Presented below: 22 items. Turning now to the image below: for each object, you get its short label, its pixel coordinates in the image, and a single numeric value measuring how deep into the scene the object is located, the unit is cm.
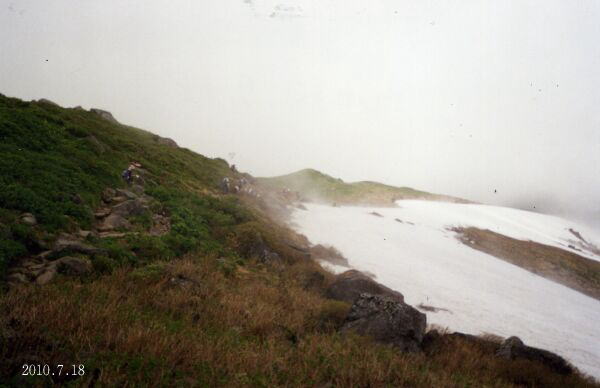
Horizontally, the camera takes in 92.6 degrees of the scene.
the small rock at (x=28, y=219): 789
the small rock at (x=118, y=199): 1264
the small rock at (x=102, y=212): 1081
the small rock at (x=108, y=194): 1242
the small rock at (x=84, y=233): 888
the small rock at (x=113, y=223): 1015
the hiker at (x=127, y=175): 1521
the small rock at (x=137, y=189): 1488
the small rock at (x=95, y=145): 1711
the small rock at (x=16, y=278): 585
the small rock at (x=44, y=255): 699
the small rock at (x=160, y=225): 1154
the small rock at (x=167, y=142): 4326
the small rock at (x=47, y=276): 600
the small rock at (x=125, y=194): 1338
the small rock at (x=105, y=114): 4231
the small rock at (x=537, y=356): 936
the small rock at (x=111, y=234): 954
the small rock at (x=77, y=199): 1049
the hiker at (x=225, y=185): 2841
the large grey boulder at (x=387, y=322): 794
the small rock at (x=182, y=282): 783
